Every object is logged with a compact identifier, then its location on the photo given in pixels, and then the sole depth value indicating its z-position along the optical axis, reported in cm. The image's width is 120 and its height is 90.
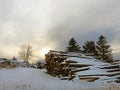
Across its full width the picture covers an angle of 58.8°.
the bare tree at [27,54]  2828
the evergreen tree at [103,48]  1950
